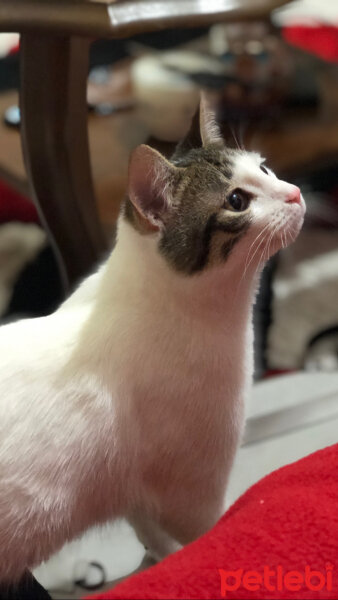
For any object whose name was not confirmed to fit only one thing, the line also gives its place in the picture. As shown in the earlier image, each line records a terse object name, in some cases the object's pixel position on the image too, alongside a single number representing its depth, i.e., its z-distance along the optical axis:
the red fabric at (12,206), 1.43
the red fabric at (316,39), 1.68
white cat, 0.63
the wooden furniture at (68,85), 0.70
